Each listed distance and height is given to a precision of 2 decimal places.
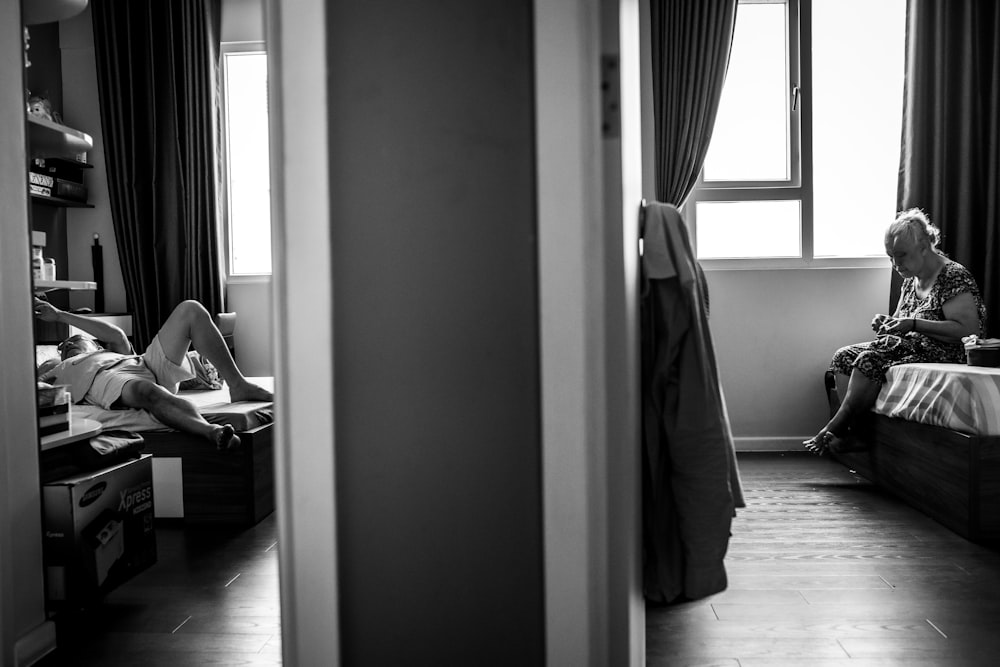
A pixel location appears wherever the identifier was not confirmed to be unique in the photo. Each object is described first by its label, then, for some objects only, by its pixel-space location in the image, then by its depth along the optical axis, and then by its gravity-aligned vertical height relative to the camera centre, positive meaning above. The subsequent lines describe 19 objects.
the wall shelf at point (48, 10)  1.86 +0.66
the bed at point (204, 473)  2.82 -0.72
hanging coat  1.38 -0.27
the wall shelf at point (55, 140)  2.14 +0.40
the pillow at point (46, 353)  3.33 -0.33
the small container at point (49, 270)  3.87 +0.04
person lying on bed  2.86 -0.36
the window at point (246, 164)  4.85 +0.71
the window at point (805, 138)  4.20 +0.71
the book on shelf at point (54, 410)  1.88 -0.33
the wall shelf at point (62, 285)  3.31 -0.03
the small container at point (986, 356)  2.88 -0.34
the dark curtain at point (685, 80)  4.00 +0.99
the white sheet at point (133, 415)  2.89 -0.52
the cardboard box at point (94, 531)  1.88 -0.65
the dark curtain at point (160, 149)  4.57 +0.77
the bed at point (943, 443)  2.53 -0.64
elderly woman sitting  3.22 -0.24
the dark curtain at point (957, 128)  3.94 +0.71
